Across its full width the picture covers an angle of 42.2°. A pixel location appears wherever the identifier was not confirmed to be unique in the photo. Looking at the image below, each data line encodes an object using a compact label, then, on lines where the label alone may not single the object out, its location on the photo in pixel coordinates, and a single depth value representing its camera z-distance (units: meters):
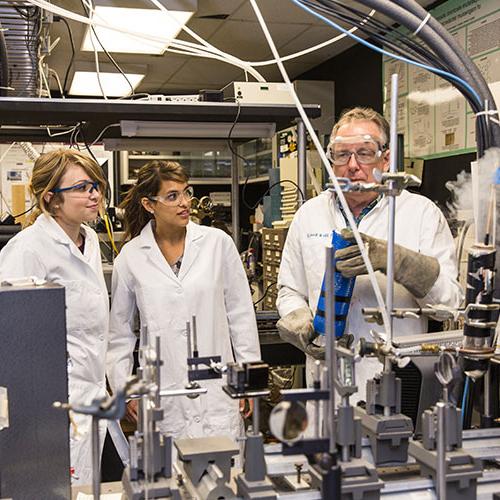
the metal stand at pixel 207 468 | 0.86
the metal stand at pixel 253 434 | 0.83
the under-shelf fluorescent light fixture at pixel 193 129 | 2.46
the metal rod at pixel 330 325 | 0.77
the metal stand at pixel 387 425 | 0.95
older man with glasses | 1.67
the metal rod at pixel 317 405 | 0.78
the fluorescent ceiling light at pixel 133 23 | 3.44
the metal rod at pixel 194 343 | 0.98
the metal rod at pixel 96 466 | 0.81
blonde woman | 2.02
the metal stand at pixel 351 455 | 0.83
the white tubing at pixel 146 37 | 1.48
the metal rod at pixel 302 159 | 2.59
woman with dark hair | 2.22
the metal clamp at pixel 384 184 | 0.95
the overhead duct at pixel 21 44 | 2.38
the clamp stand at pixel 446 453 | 0.85
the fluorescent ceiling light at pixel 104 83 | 5.11
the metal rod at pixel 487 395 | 1.20
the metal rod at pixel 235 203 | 3.35
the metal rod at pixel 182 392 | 0.87
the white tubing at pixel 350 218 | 0.98
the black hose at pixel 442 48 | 1.06
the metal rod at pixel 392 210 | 0.94
